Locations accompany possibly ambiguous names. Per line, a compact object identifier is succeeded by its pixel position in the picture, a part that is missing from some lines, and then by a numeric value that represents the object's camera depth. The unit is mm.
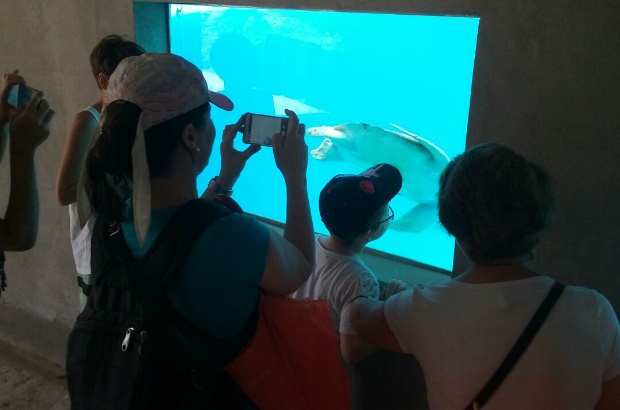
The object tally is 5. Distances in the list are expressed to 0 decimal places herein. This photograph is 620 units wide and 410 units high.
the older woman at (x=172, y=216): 1221
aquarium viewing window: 3119
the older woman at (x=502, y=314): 1137
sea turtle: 2664
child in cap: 1687
